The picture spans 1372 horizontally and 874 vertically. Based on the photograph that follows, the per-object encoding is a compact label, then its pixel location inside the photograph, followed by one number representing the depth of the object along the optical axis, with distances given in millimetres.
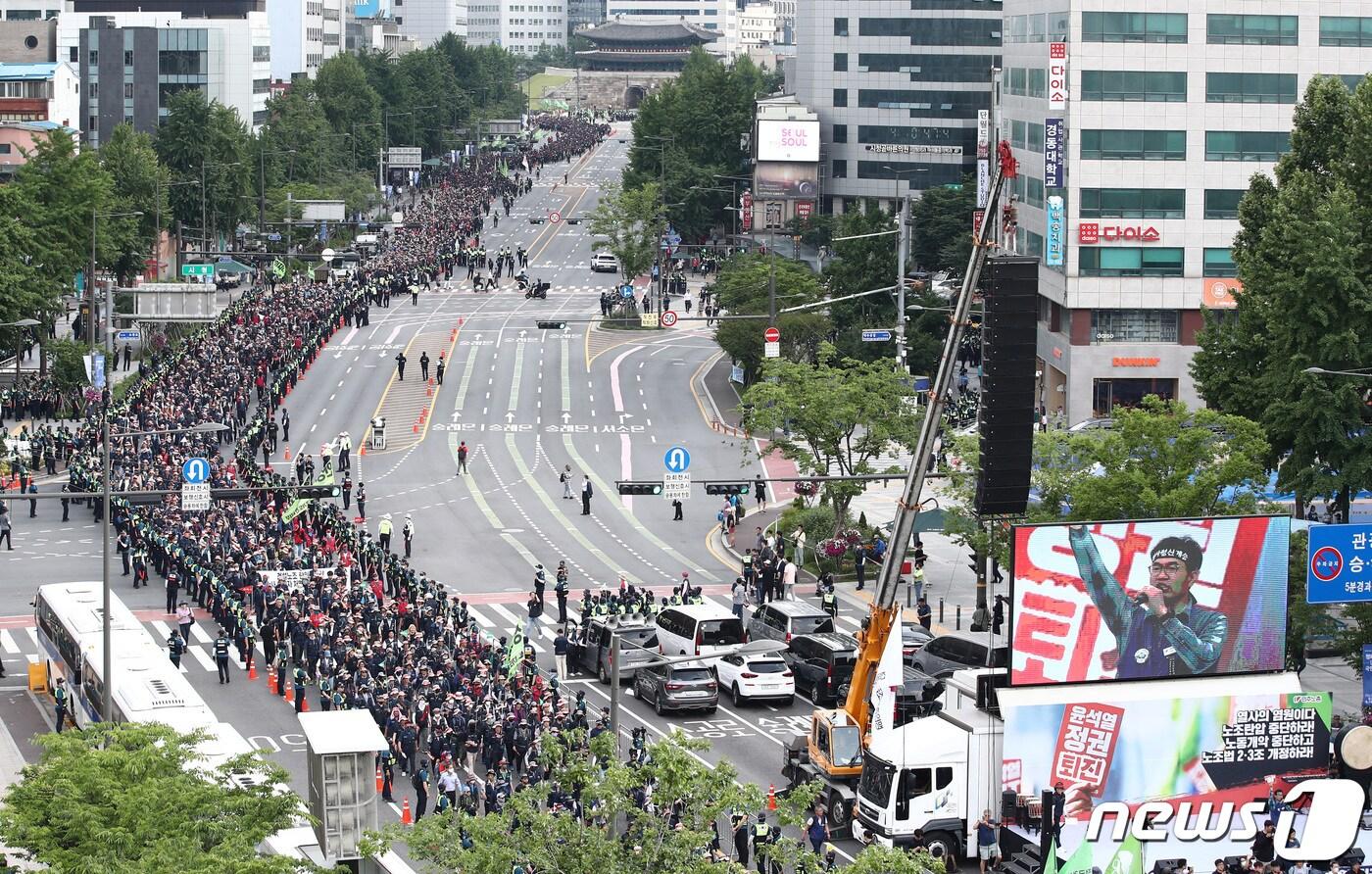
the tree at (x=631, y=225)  143625
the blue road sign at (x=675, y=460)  73500
